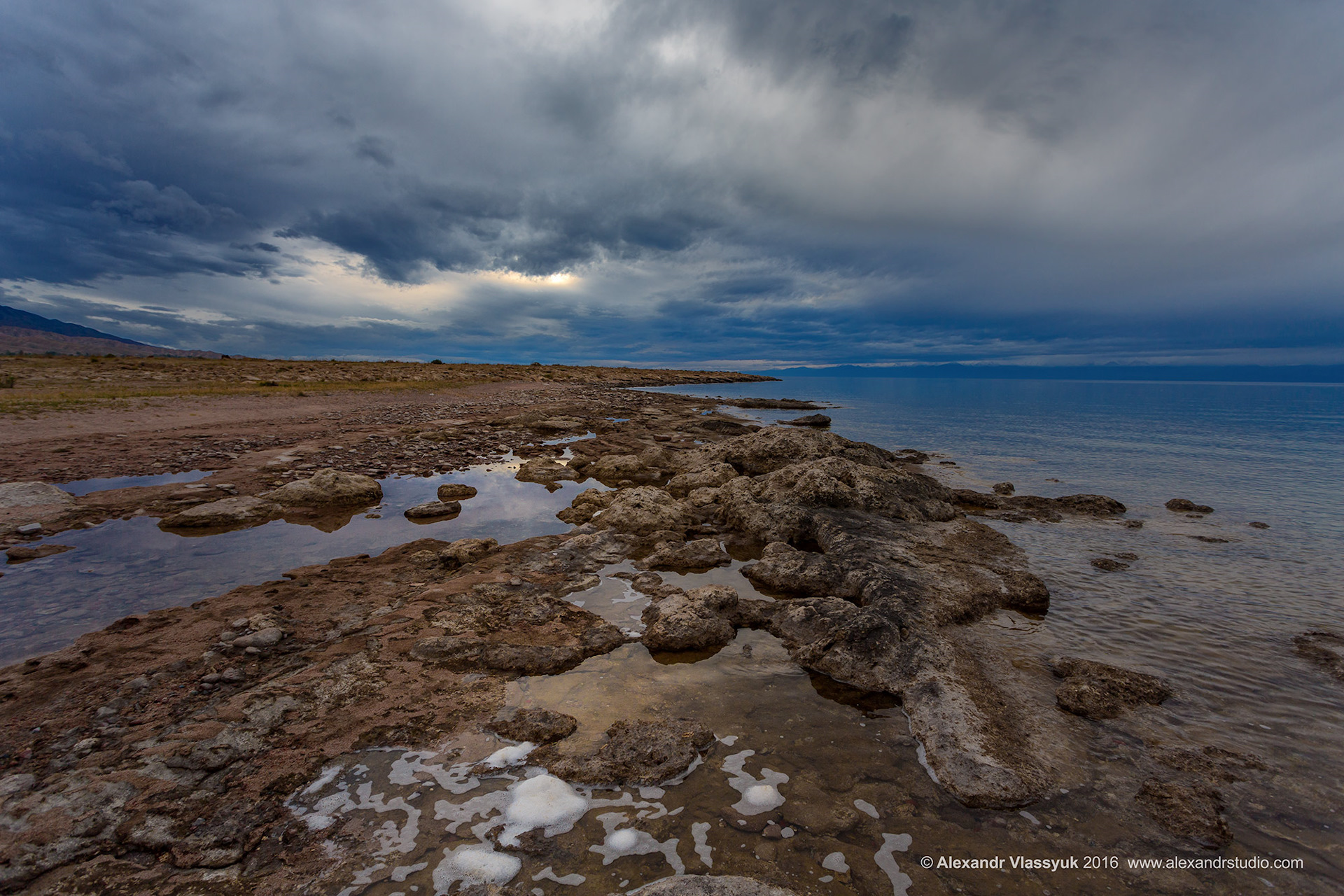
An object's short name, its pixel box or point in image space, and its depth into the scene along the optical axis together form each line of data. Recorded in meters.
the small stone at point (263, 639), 6.31
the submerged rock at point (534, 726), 5.20
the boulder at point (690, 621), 7.16
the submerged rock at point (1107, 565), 11.20
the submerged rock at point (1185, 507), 16.80
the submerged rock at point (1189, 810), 4.30
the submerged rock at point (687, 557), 10.12
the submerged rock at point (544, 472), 16.56
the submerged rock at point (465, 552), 9.40
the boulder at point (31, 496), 10.80
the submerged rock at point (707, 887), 3.47
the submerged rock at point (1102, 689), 6.05
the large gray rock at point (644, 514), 11.68
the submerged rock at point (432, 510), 12.21
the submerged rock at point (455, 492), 13.81
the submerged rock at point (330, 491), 12.18
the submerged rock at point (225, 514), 10.35
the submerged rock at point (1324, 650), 7.36
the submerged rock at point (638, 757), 4.75
